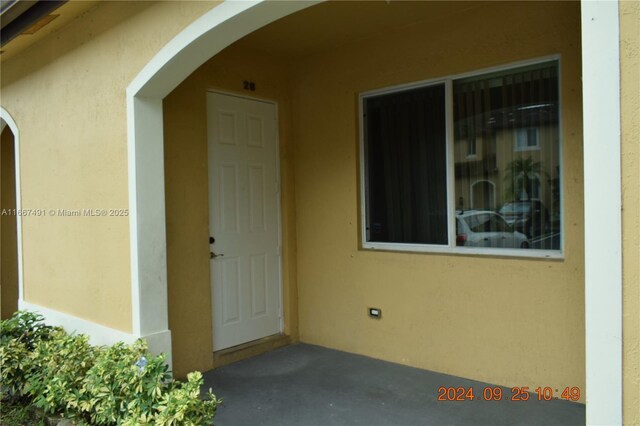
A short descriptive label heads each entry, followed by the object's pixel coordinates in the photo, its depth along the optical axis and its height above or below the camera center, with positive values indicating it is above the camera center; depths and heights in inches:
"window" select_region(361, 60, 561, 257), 144.8 +12.3
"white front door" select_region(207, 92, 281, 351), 180.1 -5.6
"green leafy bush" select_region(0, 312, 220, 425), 101.0 -44.0
